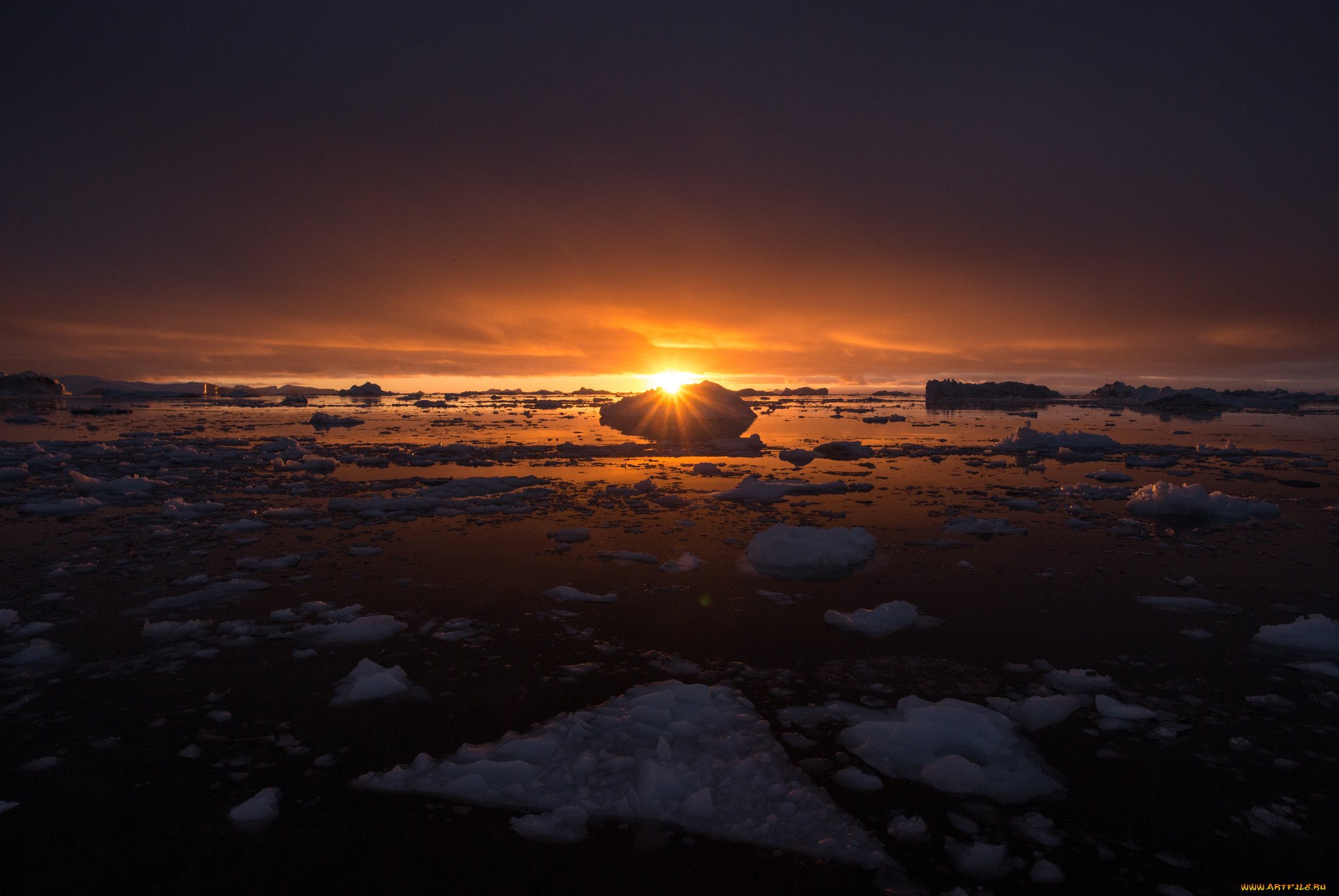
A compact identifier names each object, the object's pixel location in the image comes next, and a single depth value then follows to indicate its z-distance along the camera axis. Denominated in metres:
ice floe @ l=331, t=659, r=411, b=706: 3.81
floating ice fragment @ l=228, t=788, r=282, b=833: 2.75
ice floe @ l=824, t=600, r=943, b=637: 4.90
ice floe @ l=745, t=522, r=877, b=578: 6.46
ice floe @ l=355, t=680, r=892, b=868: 2.77
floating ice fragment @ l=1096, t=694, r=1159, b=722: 3.64
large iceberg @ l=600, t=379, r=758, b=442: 24.44
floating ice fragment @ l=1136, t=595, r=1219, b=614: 5.33
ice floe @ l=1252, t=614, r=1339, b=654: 4.45
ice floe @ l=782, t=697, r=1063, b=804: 3.06
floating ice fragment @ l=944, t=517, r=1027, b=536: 7.95
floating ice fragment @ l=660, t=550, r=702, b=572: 6.43
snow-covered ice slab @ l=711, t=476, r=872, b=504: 10.39
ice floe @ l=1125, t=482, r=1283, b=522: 8.84
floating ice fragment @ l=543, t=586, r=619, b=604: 5.54
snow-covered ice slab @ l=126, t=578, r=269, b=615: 5.32
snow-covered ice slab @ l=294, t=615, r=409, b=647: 4.68
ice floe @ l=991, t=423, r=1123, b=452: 17.56
